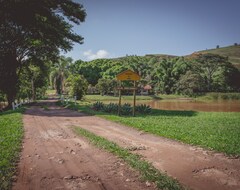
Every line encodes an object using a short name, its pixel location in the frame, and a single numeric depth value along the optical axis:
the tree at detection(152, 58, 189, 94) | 73.94
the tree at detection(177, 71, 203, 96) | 62.72
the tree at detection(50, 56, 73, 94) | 60.64
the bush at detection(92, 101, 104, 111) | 21.70
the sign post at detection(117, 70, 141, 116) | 16.73
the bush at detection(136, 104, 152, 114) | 19.86
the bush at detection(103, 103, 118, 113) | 19.90
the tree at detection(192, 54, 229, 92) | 67.25
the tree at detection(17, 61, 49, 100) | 38.29
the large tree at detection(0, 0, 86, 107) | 18.03
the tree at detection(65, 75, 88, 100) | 41.72
